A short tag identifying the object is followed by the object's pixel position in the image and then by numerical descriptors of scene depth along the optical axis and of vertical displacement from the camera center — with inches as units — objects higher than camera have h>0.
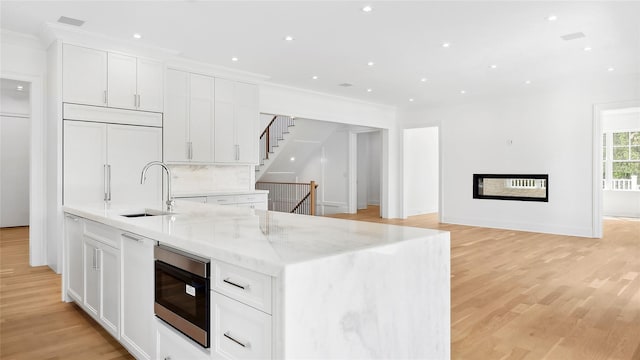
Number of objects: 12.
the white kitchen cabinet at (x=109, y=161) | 179.0 +7.8
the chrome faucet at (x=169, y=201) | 117.4 -7.0
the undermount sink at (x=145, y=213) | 121.2 -10.9
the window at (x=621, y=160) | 403.2 +18.5
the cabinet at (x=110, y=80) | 179.0 +46.6
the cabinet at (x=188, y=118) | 218.7 +33.8
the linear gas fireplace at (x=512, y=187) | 300.0 -6.9
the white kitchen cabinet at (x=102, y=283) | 99.0 -28.0
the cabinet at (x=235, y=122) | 240.1 +34.4
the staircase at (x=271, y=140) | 396.8 +38.0
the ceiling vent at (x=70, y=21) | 162.3 +64.6
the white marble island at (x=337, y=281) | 51.5 -15.1
